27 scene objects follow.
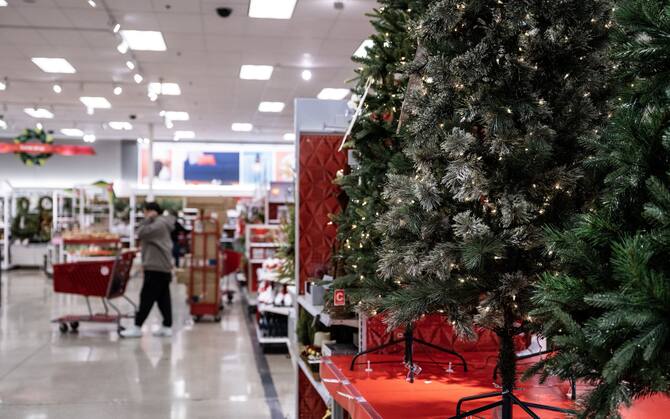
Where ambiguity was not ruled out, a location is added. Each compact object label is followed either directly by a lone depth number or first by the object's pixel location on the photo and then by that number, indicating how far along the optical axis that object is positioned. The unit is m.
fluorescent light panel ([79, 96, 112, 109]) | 14.63
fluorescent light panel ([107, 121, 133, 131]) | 18.36
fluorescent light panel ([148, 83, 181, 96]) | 13.22
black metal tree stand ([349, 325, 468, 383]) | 2.87
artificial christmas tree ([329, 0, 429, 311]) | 3.07
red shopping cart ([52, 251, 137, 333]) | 8.48
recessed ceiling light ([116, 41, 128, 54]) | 9.24
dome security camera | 8.47
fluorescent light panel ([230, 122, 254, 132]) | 18.75
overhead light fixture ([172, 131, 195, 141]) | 20.35
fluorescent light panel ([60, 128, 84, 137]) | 19.57
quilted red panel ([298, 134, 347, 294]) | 4.36
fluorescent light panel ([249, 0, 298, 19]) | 8.30
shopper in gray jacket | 8.33
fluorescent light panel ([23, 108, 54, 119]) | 16.17
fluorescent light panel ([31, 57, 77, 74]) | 11.29
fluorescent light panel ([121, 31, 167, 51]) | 9.62
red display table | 2.36
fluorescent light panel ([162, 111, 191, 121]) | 16.53
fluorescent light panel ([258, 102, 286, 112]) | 15.40
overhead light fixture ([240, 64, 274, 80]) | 11.86
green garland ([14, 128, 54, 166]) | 14.88
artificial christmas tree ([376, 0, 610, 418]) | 1.89
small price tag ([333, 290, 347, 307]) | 3.26
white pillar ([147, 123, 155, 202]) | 18.06
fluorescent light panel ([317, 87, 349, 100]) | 13.68
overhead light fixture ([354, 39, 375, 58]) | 10.00
